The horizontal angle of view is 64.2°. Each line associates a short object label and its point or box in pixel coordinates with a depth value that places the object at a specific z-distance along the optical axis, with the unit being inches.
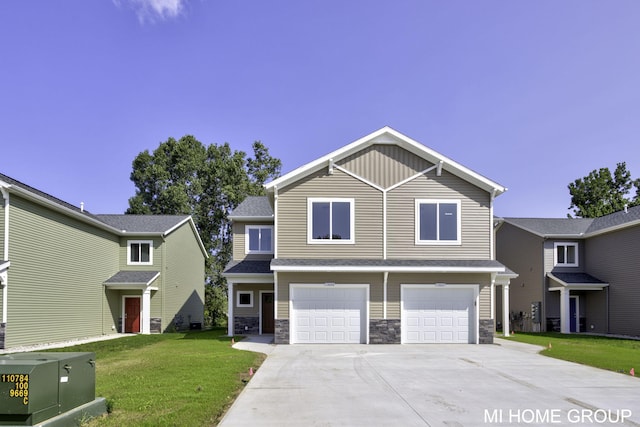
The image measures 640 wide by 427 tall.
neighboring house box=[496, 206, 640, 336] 975.0
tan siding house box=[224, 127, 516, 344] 741.9
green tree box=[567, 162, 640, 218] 1715.1
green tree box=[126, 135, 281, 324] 1688.0
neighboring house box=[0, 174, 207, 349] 721.6
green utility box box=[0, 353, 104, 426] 227.8
